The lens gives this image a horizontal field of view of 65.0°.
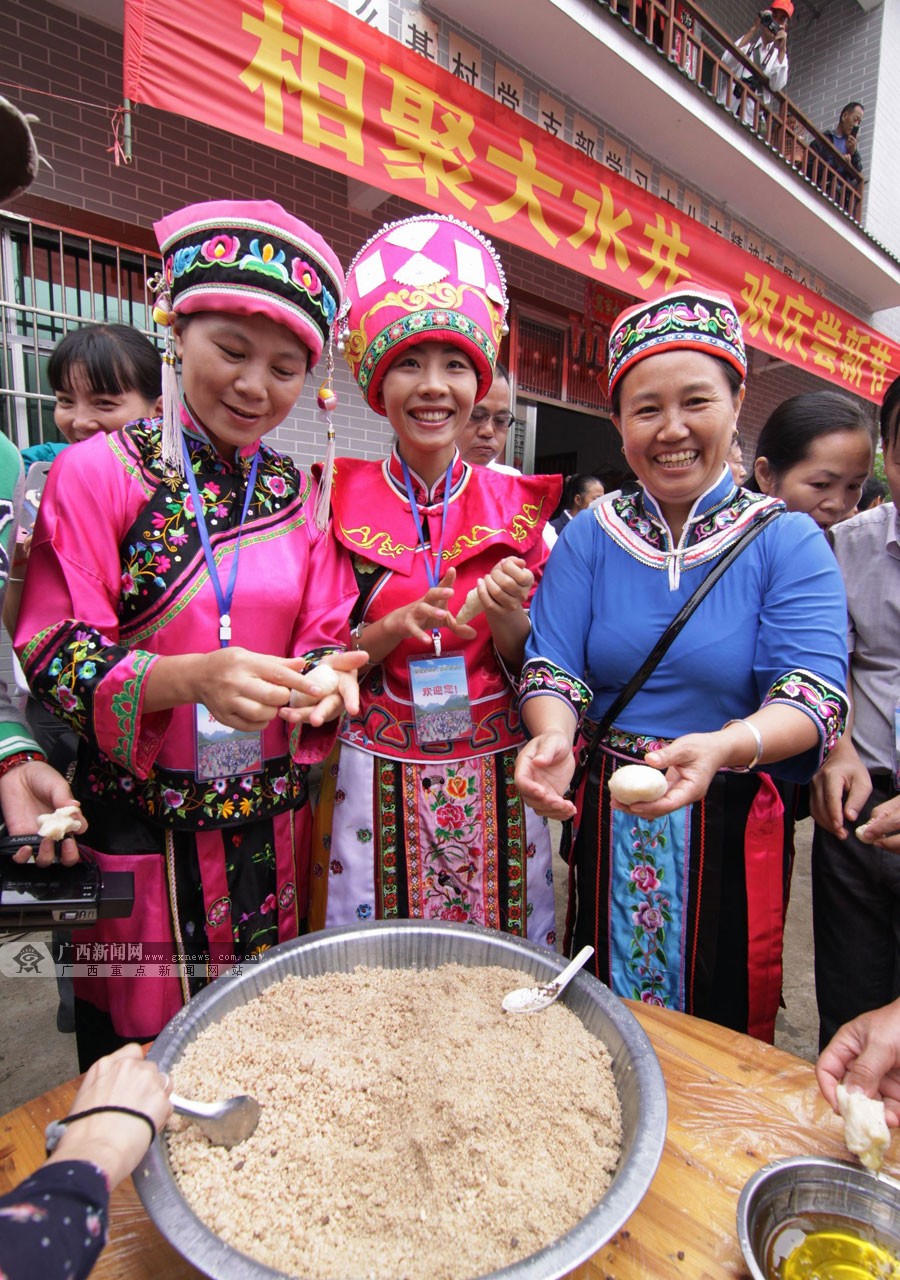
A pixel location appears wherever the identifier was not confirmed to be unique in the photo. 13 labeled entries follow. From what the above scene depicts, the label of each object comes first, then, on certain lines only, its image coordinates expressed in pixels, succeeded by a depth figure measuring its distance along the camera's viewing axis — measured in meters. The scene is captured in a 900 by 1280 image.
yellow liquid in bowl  0.69
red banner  2.29
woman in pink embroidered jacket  1.07
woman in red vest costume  1.41
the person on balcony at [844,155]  7.31
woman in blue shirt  1.26
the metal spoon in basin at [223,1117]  0.75
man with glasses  2.51
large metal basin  0.60
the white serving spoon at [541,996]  0.96
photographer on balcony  5.83
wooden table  0.69
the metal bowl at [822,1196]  0.71
